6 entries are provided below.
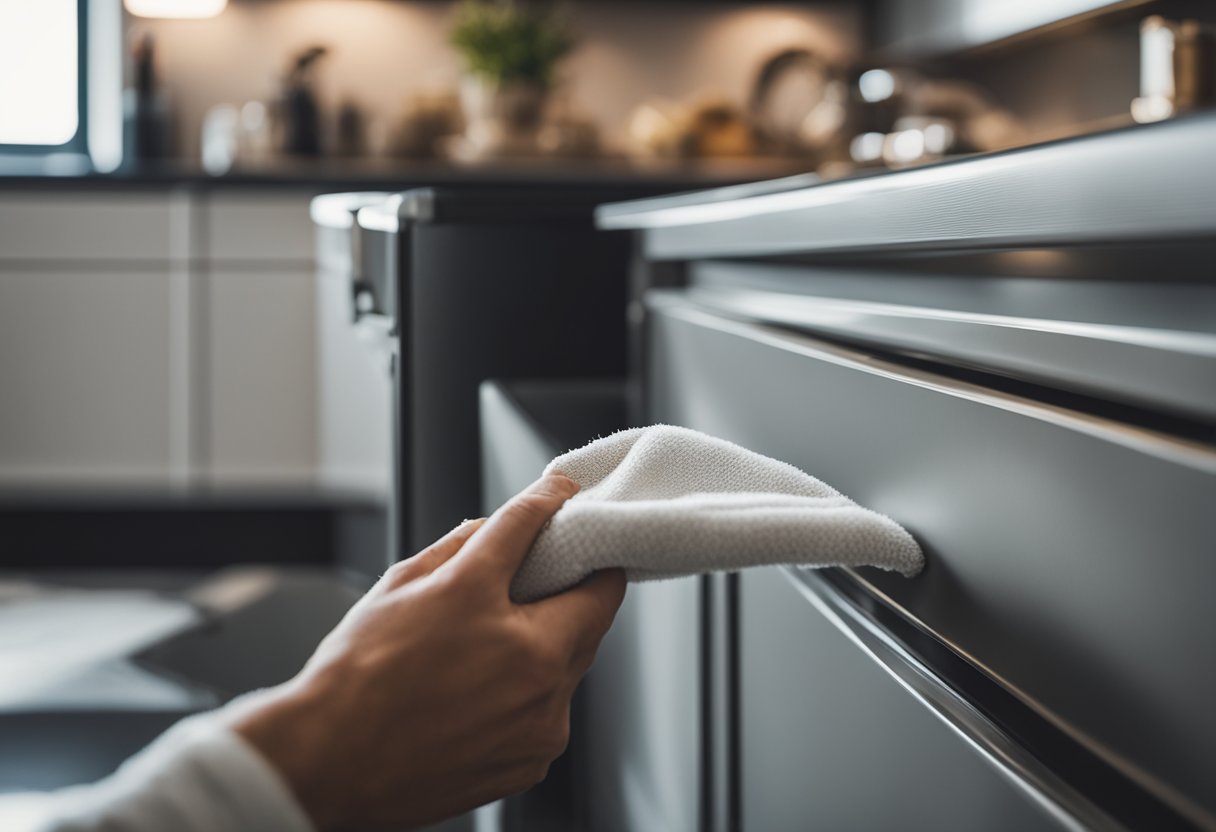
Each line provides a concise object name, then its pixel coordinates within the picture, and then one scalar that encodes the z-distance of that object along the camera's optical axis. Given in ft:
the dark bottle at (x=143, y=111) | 9.51
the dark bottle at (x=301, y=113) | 9.50
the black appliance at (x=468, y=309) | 2.70
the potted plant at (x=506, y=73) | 9.52
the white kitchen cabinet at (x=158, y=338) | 8.57
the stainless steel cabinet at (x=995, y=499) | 0.86
